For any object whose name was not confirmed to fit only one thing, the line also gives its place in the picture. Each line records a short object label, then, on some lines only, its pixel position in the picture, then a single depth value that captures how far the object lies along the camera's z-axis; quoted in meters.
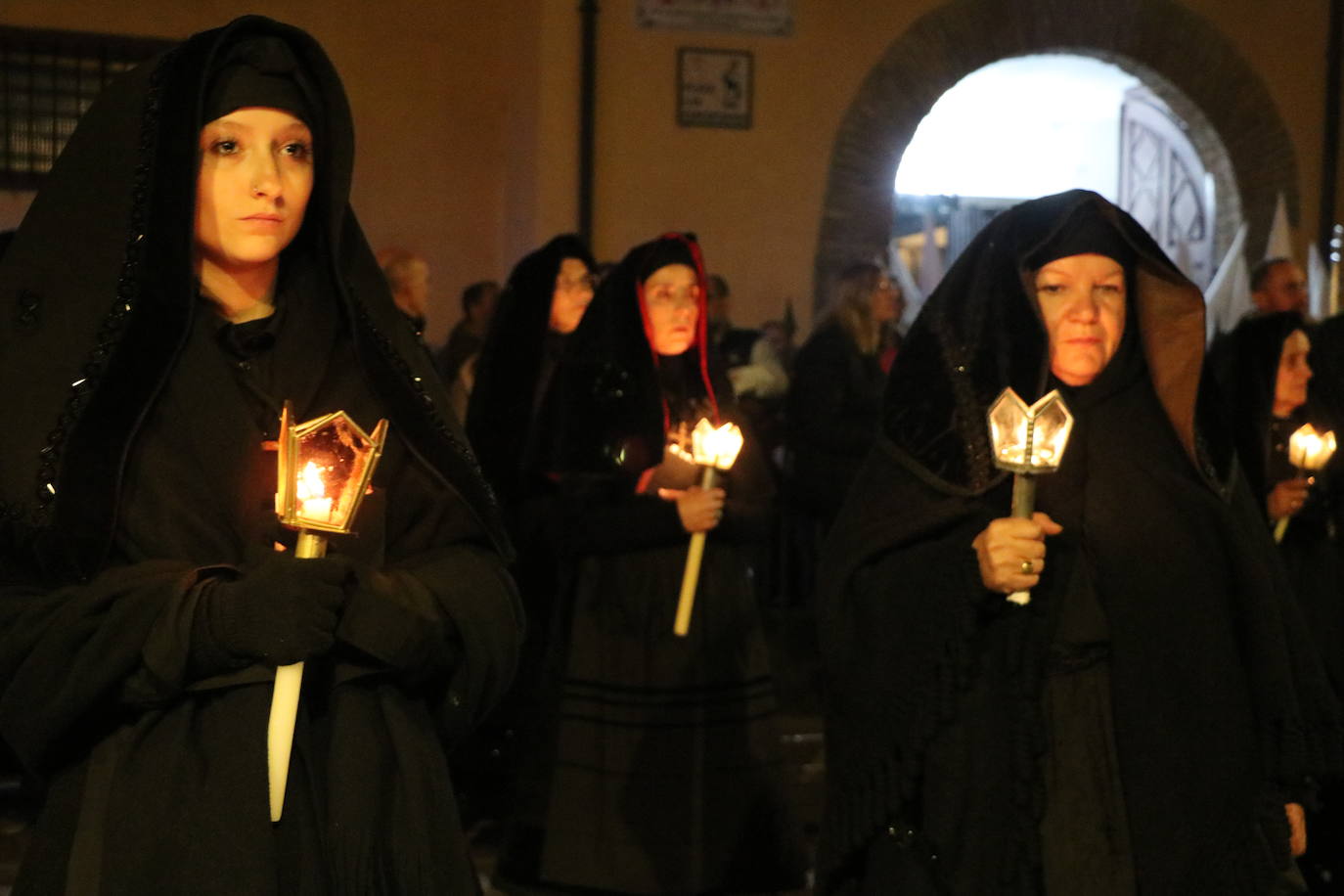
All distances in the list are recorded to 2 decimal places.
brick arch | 11.59
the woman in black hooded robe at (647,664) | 5.48
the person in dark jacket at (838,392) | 7.98
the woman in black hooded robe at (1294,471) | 5.64
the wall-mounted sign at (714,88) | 11.21
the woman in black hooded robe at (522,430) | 5.85
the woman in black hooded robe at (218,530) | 2.53
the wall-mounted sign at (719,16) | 11.15
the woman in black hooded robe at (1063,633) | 3.52
